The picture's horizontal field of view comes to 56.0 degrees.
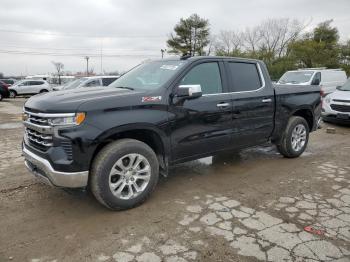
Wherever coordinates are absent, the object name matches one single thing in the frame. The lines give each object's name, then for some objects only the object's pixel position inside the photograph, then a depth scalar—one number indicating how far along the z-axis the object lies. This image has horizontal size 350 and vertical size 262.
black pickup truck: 3.53
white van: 15.50
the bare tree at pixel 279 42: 44.62
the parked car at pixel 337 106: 9.88
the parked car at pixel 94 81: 13.47
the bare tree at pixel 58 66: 67.69
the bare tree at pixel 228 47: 46.72
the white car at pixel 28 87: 25.72
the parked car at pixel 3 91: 22.09
